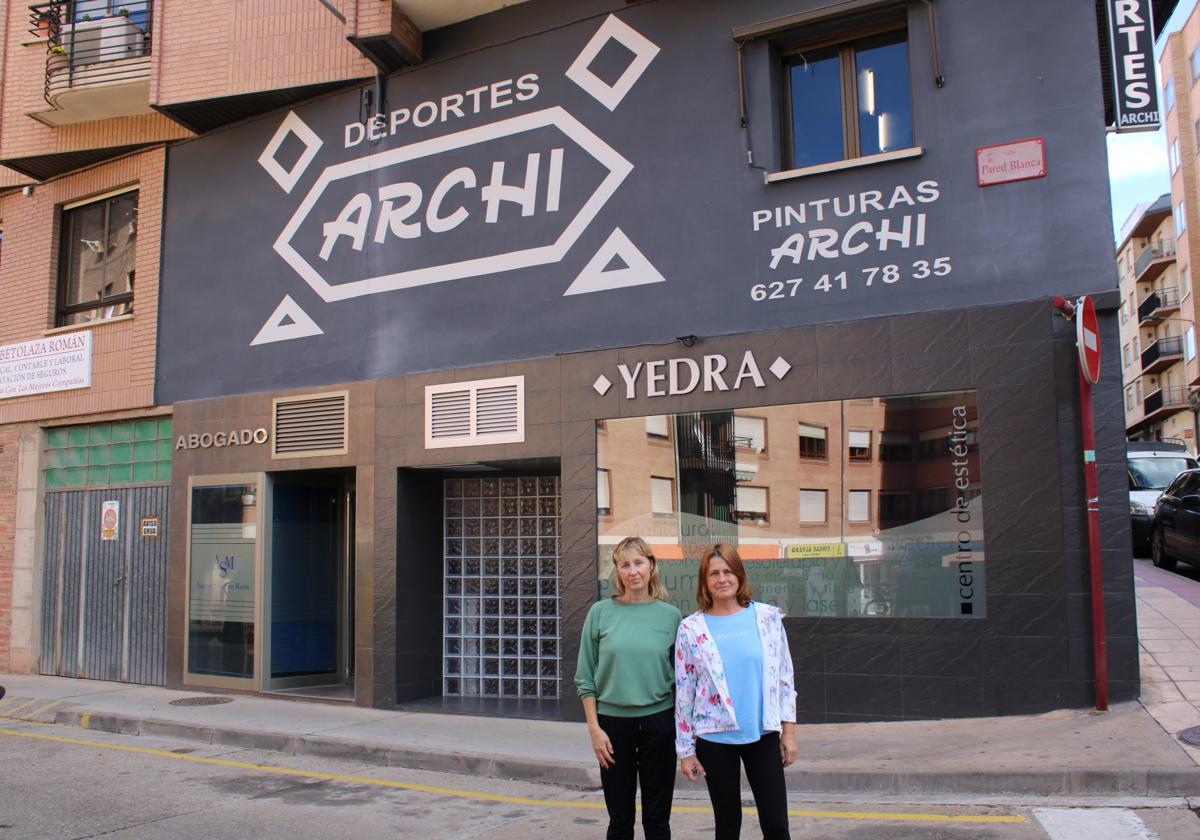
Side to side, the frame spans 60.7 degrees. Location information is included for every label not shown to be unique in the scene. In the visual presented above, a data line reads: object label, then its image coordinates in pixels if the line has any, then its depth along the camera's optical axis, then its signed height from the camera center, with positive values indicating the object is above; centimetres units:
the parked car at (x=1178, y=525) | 1395 +21
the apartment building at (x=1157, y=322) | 5538 +1241
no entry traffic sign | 751 +149
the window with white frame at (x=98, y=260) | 1436 +425
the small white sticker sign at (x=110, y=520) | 1388 +50
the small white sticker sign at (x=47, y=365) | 1434 +276
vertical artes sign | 856 +397
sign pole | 769 +44
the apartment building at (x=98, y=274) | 1259 +404
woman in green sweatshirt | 453 -68
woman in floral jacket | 416 -62
